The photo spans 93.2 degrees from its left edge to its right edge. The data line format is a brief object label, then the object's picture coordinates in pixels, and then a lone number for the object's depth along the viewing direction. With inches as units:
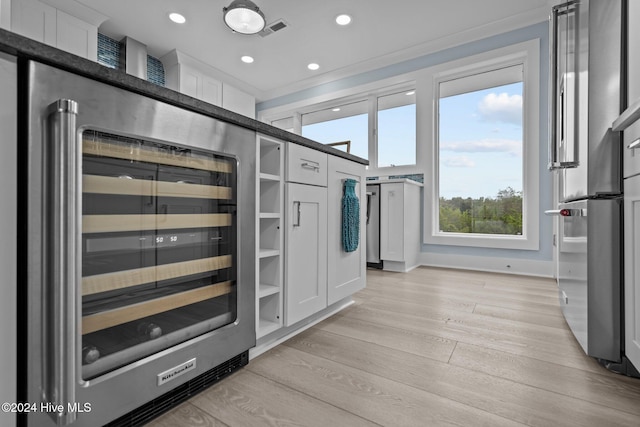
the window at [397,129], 151.3
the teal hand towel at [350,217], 69.1
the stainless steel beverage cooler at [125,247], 23.7
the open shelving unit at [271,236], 51.3
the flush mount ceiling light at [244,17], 102.6
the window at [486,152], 119.0
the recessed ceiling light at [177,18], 125.5
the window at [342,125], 171.0
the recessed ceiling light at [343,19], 124.0
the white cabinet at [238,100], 178.4
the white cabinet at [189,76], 154.1
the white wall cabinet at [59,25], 105.8
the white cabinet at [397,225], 122.6
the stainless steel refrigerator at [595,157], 44.8
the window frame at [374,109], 146.9
